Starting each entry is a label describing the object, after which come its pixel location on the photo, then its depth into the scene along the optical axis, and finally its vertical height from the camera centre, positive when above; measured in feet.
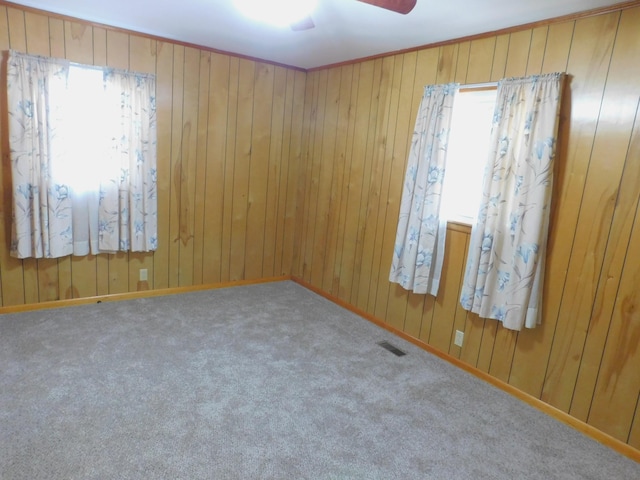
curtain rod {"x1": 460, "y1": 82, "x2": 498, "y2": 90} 8.91 +2.23
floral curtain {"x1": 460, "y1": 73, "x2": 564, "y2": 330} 7.77 -0.28
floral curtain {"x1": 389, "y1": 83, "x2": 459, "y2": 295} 9.66 -0.30
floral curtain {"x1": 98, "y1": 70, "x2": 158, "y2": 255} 11.03 -0.29
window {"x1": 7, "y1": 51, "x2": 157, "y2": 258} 9.95 -0.18
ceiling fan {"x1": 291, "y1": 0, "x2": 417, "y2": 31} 5.53 +2.35
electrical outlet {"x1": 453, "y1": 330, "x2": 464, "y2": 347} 9.72 -3.52
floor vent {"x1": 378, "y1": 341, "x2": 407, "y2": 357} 10.20 -4.17
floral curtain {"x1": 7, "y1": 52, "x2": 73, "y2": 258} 9.78 -0.21
